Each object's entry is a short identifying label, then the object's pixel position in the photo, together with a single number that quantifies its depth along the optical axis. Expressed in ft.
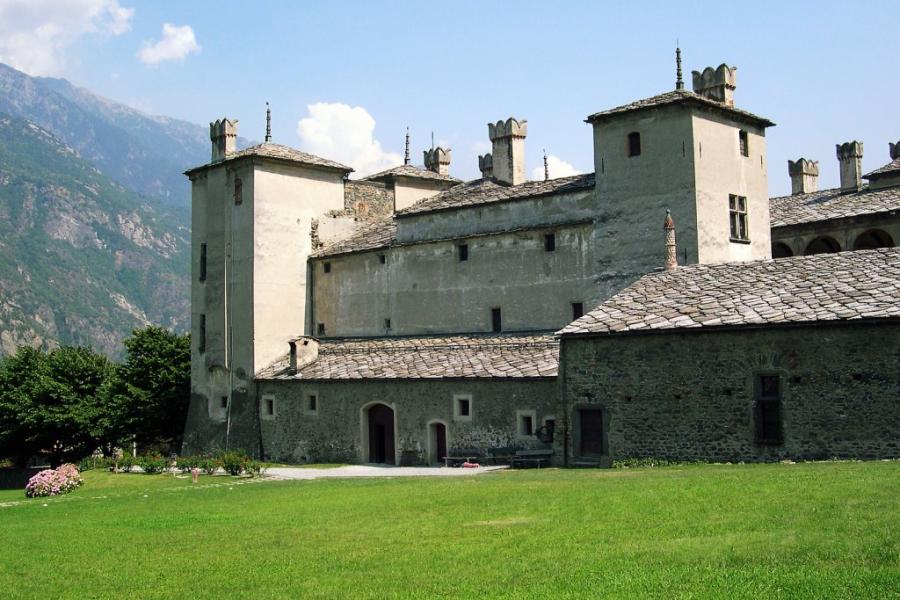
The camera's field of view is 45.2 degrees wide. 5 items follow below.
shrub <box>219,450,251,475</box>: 120.88
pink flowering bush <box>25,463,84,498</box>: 115.85
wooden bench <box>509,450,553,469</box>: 108.58
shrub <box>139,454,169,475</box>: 140.67
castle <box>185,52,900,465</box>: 89.86
